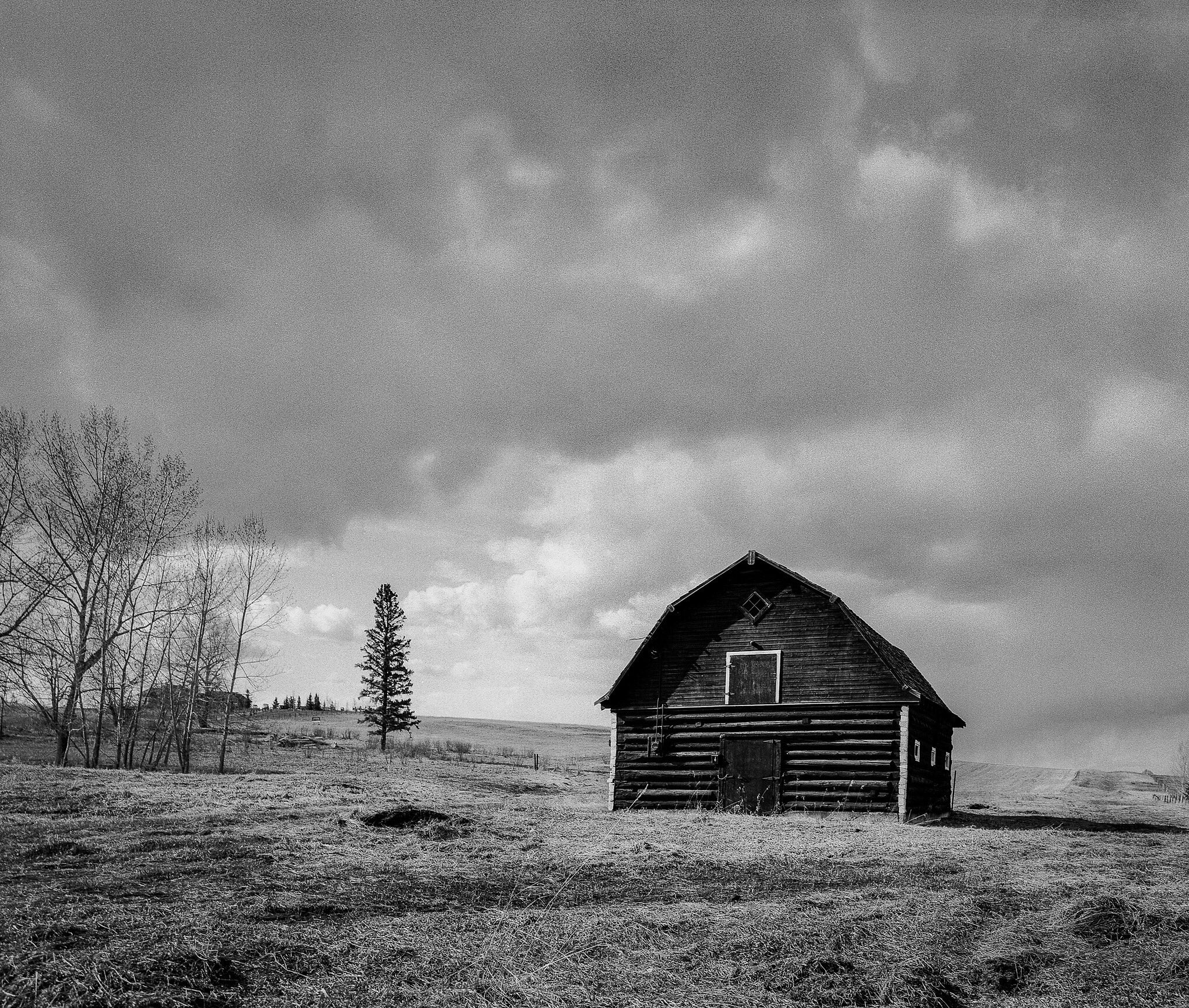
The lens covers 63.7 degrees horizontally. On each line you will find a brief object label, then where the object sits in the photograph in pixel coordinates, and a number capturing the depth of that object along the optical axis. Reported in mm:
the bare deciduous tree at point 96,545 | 36125
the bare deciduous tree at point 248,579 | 46531
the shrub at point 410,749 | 66438
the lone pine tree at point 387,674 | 80500
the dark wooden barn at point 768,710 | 26641
